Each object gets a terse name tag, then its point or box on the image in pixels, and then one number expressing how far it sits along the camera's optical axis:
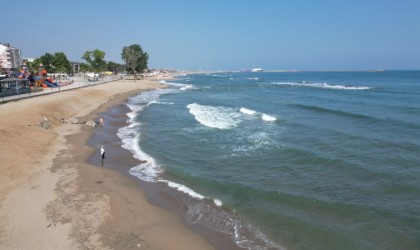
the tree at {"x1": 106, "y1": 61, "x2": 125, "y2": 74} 140.27
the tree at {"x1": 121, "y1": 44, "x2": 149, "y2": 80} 116.94
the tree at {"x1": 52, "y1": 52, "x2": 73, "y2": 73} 89.57
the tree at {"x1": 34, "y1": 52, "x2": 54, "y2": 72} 87.00
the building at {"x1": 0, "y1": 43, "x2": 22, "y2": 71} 120.78
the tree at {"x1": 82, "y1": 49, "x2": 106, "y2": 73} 110.81
